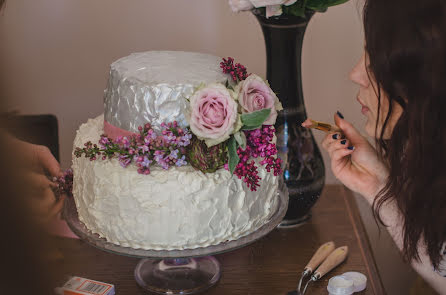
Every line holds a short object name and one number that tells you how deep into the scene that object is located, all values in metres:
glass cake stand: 0.93
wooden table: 1.10
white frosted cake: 0.91
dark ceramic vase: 1.18
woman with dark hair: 0.89
